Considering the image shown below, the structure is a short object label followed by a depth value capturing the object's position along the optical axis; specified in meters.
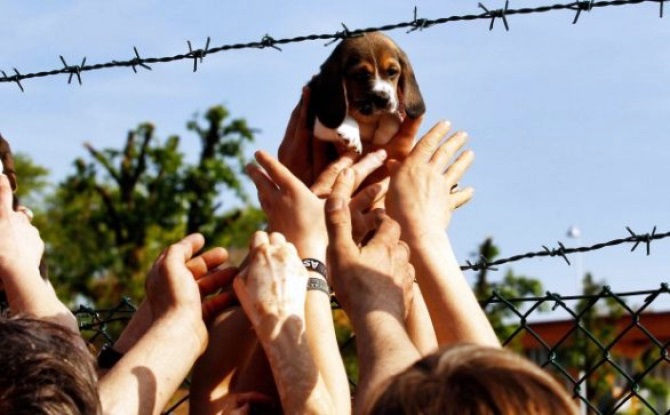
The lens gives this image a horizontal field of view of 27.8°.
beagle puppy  5.80
